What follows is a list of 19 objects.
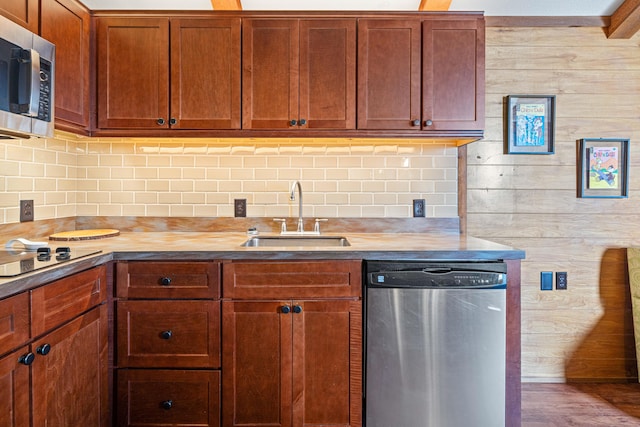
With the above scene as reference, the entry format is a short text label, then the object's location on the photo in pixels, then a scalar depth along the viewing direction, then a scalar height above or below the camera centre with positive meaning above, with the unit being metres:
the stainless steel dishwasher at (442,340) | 1.73 -0.56
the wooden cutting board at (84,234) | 2.01 -0.14
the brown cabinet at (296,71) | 2.08 +0.71
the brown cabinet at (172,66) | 2.07 +0.73
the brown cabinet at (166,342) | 1.75 -0.58
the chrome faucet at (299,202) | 2.34 +0.04
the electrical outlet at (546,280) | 2.49 -0.43
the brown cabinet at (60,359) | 1.20 -0.51
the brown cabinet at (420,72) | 2.09 +0.71
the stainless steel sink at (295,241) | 2.29 -0.18
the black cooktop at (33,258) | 1.28 -0.19
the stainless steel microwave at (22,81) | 1.40 +0.45
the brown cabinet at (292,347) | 1.76 -0.60
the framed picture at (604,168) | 2.46 +0.26
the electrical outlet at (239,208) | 2.45 +0.00
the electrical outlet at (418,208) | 2.46 +0.01
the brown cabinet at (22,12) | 1.54 +0.77
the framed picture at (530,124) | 2.45 +0.52
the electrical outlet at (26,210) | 2.00 -0.01
